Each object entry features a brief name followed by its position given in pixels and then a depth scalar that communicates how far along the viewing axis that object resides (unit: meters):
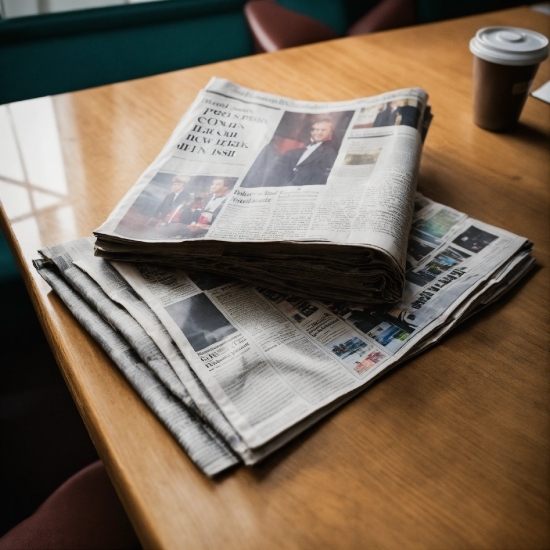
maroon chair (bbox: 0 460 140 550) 0.63
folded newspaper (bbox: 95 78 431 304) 0.59
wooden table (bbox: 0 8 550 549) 0.43
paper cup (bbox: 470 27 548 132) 0.86
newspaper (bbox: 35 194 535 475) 0.49
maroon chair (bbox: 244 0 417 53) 1.55
